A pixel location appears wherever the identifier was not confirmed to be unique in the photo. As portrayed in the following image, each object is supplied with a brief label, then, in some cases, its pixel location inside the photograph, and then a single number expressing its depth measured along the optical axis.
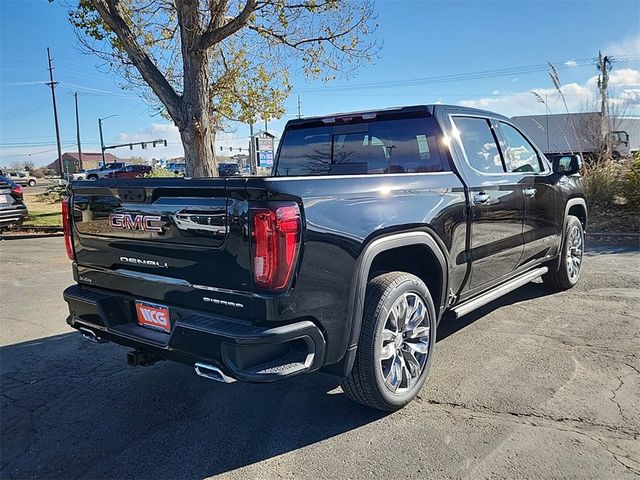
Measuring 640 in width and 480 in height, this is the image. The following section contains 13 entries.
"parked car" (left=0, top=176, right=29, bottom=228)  11.16
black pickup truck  2.45
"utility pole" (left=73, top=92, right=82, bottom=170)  56.31
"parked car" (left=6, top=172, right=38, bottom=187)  52.81
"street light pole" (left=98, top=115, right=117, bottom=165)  59.88
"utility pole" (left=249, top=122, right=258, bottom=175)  15.86
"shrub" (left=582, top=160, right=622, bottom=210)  10.95
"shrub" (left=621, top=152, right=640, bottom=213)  10.43
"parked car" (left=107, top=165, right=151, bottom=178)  37.80
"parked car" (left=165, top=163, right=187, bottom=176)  48.05
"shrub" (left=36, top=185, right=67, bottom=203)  22.49
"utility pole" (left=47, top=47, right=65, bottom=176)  46.87
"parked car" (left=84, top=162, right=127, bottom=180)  43.24
